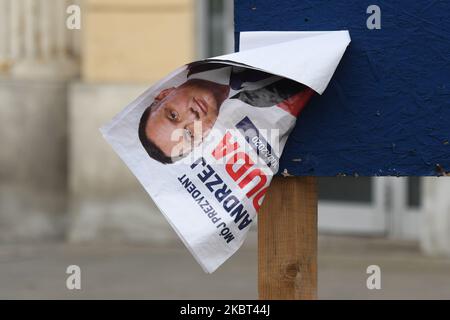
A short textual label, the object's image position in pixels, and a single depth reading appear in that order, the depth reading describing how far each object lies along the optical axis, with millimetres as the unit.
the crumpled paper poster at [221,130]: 5082
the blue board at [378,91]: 5227
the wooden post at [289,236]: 5504
